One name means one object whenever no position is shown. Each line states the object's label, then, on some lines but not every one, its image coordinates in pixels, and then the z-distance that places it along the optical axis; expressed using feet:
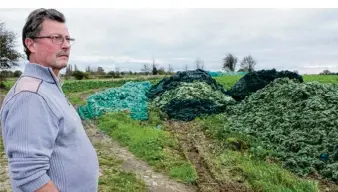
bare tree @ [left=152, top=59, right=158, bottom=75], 162.45
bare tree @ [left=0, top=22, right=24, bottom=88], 101.76
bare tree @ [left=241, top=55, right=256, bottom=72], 206.77
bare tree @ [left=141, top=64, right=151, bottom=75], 176.55
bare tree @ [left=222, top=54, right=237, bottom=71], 204.44
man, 6.08
